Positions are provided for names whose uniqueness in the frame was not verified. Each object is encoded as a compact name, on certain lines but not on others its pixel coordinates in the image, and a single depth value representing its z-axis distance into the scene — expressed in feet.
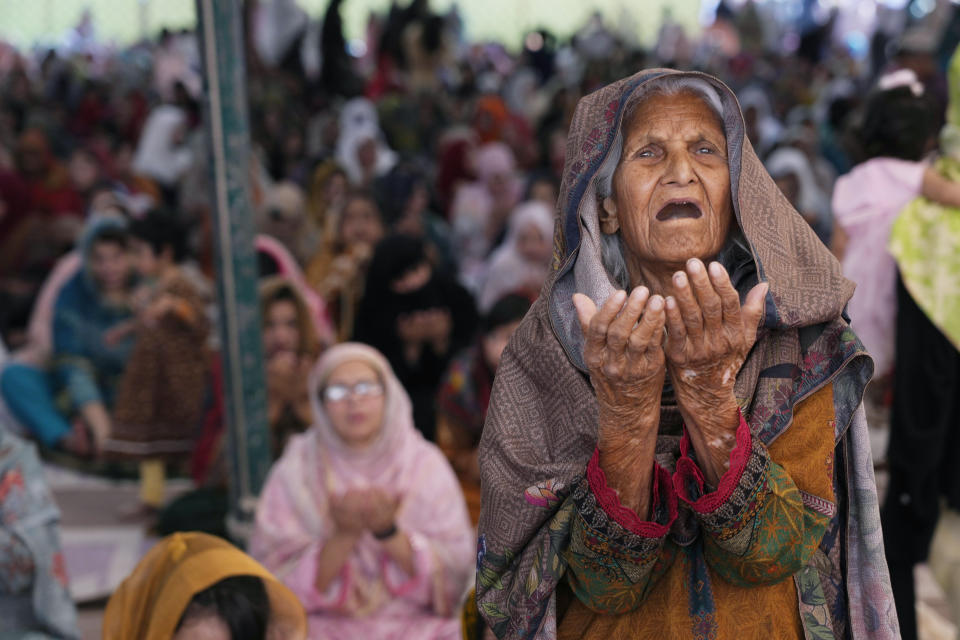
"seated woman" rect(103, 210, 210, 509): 15.29
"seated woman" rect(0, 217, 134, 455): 17.16
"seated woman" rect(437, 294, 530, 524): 12.84
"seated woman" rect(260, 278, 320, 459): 14.35
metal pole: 11.41
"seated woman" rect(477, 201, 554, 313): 19.27
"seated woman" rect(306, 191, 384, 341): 18.37
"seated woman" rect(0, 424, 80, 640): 8.67
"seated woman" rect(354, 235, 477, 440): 15.66
